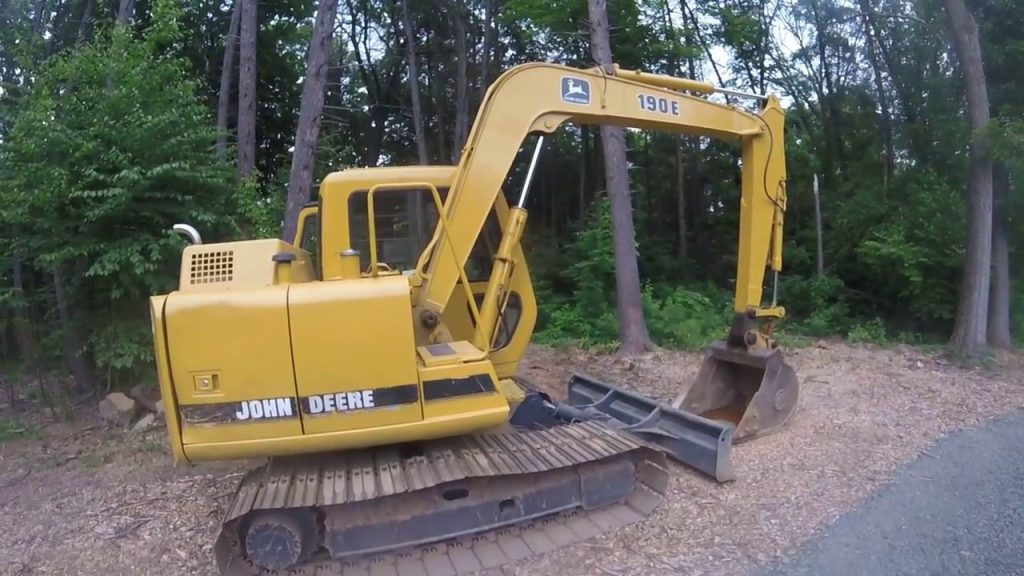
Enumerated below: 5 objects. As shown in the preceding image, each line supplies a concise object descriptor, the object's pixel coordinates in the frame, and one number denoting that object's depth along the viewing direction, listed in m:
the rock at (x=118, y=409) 9.34
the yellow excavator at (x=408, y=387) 4.85
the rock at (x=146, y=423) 9.12
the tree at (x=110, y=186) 8.85
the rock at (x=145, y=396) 9.52
